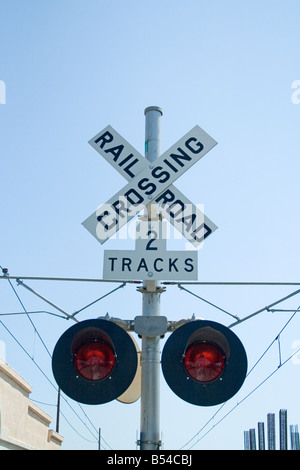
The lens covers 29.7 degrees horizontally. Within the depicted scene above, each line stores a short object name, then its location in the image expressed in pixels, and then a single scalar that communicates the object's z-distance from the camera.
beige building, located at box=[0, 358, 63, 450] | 16.03
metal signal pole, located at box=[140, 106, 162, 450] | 3.92
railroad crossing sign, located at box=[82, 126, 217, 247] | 4.32
